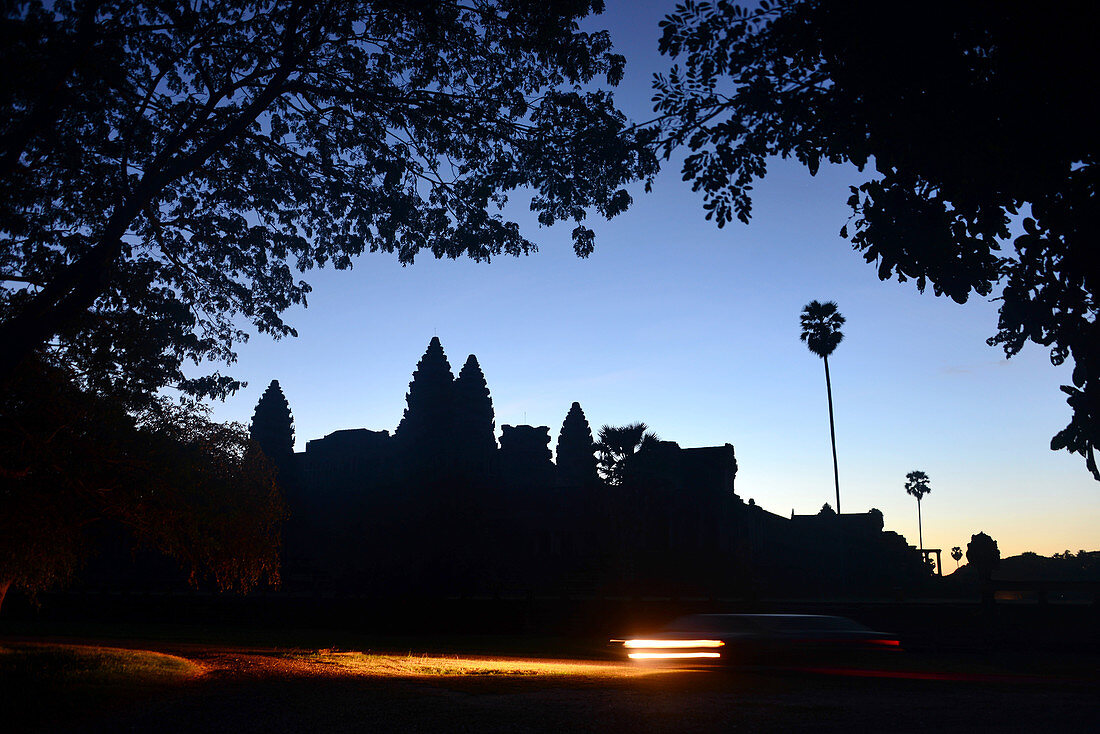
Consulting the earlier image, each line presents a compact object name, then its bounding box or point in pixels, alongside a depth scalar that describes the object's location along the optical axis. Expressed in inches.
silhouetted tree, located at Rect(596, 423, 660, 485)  2245.3
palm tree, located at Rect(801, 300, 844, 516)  2667.3
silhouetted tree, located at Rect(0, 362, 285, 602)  676.1
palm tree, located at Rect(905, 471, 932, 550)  5014.8
